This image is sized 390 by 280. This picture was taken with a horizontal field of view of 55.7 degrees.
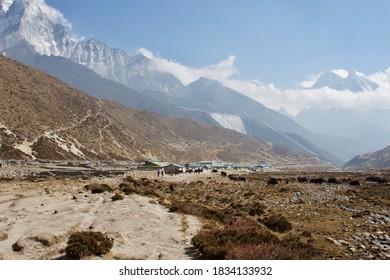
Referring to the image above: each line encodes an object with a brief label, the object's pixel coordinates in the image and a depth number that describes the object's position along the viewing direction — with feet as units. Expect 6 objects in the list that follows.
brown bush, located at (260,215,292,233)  85.05
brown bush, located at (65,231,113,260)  52.90
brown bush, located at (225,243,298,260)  45.75
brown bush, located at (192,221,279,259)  51.57
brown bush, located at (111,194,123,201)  120.04
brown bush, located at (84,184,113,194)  143.09
